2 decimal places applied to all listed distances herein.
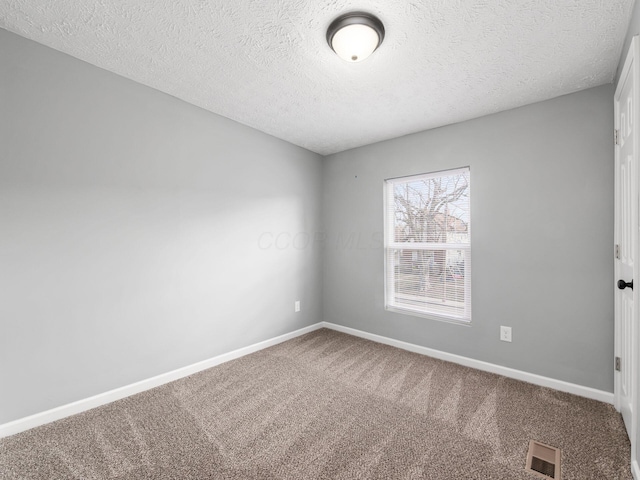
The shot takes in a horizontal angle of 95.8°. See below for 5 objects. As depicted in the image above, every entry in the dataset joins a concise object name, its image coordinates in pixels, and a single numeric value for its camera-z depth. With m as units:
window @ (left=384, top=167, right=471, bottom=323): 2.96
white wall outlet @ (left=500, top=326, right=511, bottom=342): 2.62
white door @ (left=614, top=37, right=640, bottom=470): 1.49
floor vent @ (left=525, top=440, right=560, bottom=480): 1.52
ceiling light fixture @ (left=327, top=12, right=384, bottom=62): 1.58
